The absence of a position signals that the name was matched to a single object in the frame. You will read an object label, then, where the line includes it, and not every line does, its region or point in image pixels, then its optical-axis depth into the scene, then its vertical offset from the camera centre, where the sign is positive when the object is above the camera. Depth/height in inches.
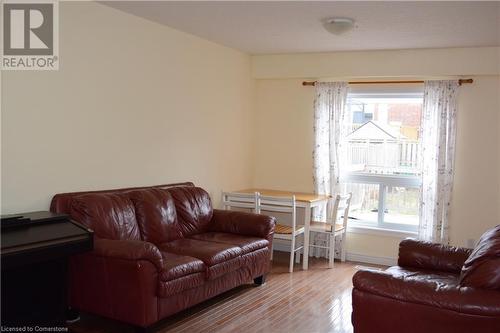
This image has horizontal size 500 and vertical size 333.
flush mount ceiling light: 161.2 +41.5
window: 223.1 -3.2
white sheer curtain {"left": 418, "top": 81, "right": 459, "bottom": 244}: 208.8 -0.8
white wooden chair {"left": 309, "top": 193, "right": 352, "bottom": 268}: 213.0 -32.6
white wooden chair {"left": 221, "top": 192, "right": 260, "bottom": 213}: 219.1 -22.8
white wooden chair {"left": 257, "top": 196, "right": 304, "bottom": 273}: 206.2 -25.8
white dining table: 211.5 -22.6
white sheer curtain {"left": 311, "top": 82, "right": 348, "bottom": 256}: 228.7 +6.9
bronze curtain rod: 206.1 +31.5
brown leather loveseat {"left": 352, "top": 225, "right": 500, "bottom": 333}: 101.7 -31.2
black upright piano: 112.0 -31.1
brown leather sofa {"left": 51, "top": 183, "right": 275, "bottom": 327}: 129.6 -31.8
